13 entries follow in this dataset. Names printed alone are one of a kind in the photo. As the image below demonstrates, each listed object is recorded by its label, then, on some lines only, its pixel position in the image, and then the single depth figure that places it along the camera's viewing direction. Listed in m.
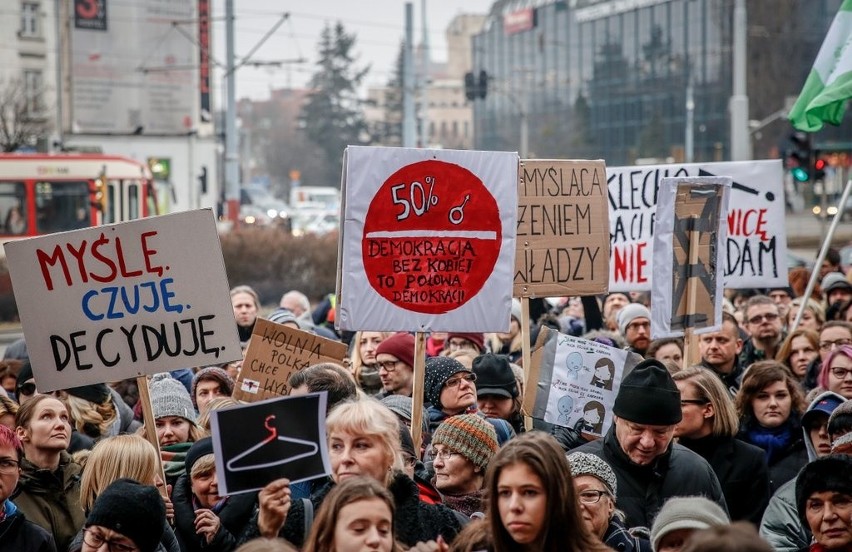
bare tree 35.16
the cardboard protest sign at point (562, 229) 7.18
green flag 9.00
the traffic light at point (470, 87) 34.00
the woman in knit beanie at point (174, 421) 6.22
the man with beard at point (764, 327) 9.24
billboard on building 43.03
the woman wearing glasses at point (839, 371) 6.82
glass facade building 60.31
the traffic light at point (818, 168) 21.42
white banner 8.98
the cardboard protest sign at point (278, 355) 7.34
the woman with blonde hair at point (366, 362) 8.33
